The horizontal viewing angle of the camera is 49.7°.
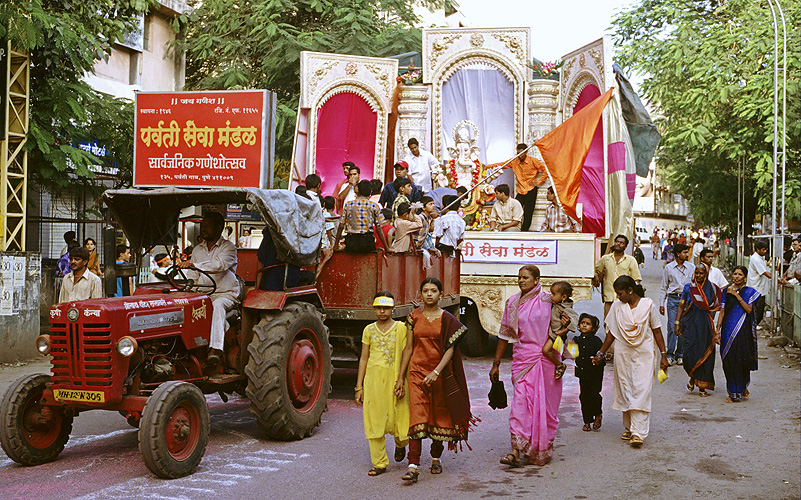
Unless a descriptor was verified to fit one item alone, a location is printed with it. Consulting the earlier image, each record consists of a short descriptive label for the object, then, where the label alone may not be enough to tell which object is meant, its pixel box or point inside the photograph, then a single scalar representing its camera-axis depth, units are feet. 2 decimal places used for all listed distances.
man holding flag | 56.08
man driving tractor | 25.83
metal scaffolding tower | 44.55
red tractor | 21.72
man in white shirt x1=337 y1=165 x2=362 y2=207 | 44.55
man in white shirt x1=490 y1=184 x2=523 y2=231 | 47.52
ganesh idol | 61.26
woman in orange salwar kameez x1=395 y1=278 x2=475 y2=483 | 21.88
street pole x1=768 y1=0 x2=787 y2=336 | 61.36
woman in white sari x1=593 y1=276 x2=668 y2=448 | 26.23
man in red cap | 41.90
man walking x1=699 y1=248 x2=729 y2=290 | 36.42
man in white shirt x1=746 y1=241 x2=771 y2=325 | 56.70
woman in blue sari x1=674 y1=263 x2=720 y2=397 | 35.27
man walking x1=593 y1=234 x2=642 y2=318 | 44.57
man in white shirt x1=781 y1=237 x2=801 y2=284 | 57.88
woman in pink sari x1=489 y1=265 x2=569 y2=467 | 23.66
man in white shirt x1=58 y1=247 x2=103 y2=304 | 31.91
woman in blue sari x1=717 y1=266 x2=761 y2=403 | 33.99
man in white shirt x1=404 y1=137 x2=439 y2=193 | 59.21
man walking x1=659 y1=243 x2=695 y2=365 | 43.57
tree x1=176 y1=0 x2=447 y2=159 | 76.64
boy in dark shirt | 28.17
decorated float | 60.59
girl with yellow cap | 22.13
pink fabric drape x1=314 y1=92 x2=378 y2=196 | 64.08
